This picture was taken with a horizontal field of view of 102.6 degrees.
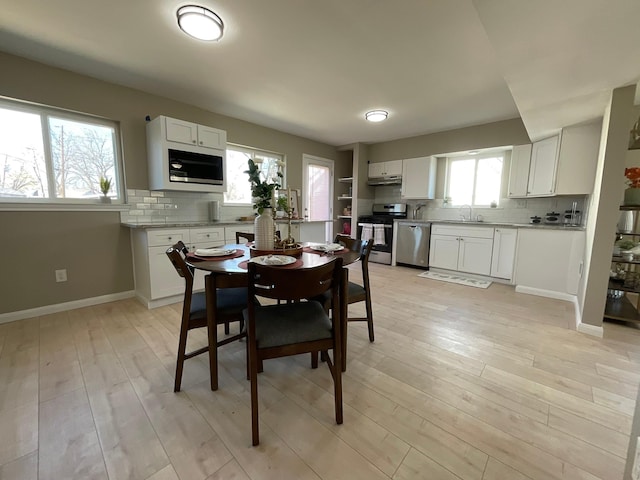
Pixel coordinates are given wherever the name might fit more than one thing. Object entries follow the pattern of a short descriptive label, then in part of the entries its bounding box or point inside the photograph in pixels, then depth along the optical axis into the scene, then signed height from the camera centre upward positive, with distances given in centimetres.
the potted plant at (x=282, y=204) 190 +7
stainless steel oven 502 -29
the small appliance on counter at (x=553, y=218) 367 -1
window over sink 432 +65
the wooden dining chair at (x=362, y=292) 195 -61
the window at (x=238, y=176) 399 +58
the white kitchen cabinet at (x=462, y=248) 391 -52
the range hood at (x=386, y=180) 523 +73
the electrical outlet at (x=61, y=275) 264 -68
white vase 187 -13
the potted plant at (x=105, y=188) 281 +25
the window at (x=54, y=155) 243 +56
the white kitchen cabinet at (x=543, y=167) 342 +69
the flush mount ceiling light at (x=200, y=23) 176 +134
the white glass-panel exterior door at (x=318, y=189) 515 +53
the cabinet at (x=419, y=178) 473 +71
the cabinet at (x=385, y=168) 513 +96
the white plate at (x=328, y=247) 199 -27
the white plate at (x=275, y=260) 149 -28
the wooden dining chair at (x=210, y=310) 143 -59
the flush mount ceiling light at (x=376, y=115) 352 +138
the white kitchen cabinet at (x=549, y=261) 313 -56
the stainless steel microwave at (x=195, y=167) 299 +55
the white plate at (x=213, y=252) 170 -27
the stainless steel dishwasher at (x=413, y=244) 453 -52
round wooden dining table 140 -32
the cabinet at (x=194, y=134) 293 +95
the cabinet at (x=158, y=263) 273 -57
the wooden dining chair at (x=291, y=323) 116 -58
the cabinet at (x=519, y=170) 377 +69
